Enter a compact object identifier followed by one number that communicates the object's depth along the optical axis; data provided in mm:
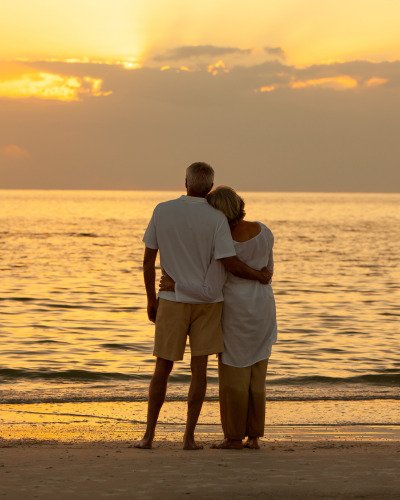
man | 11745
